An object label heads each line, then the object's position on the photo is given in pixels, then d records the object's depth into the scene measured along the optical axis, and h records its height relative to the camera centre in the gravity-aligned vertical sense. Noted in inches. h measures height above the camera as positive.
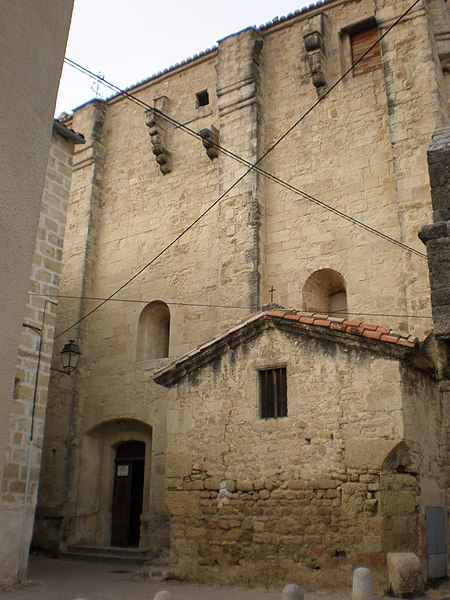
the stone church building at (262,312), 306.5 +139.2
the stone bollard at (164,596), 206.6 -32.4
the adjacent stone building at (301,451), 293.3 +24.2
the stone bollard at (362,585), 233.6 -31.3
